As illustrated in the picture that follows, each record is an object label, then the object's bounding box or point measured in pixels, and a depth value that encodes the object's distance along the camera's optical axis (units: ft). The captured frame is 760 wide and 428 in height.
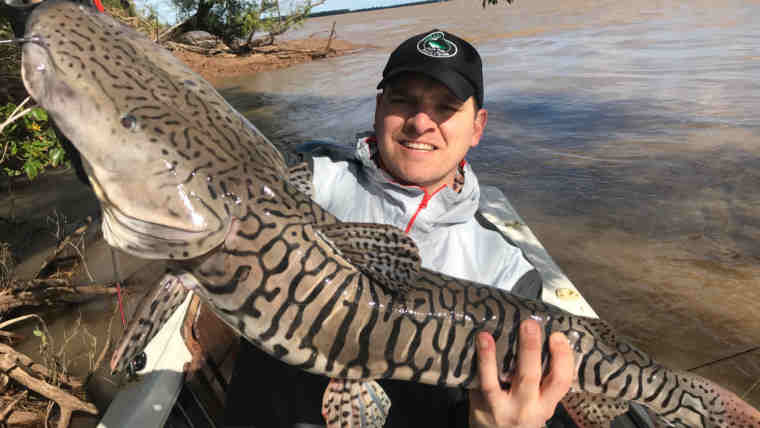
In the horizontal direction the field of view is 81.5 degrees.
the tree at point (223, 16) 37.70
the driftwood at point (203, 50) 78.37
